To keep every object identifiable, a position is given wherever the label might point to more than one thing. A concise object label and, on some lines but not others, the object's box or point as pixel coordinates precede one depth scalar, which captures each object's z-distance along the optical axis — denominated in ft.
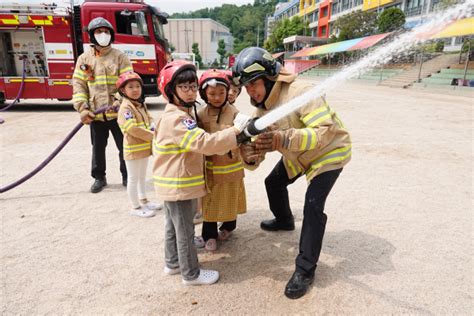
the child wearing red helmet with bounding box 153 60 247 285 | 7.58
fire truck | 36.63
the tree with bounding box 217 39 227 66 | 309.63
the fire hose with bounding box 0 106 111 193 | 14.47
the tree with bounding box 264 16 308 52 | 193.57
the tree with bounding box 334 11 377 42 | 111.04
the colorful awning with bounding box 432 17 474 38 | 50.67
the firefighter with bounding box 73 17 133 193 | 14.61
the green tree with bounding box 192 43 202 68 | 293.23
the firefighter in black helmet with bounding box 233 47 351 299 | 7.43
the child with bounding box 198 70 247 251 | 9.15
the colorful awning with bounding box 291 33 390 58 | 74.61
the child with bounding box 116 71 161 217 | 12.28
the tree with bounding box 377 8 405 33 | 86.43
